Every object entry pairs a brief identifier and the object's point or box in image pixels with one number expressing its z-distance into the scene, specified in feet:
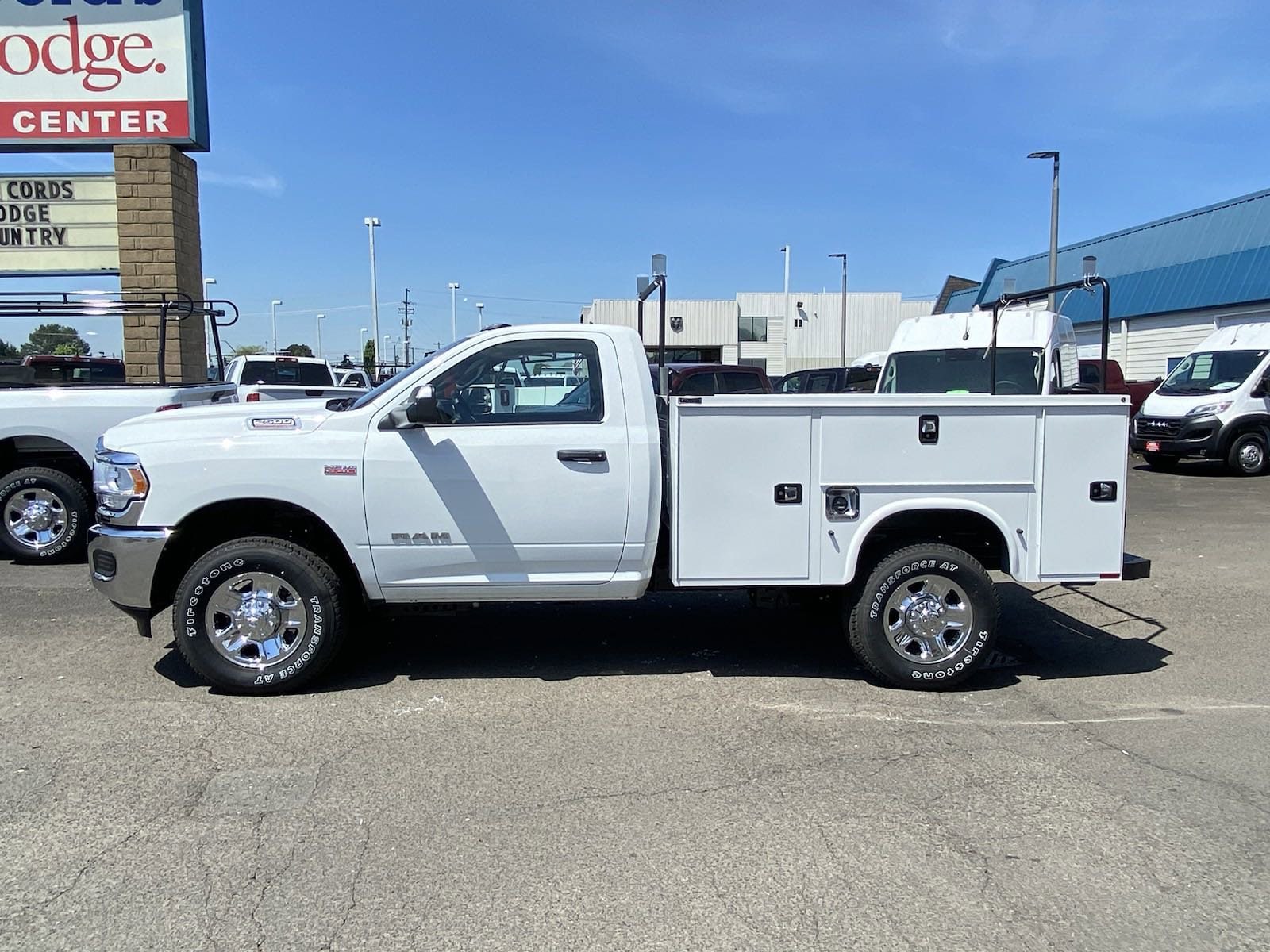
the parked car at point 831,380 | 68.18
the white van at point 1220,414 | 54.24
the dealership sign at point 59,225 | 41.83
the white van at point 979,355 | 37.60
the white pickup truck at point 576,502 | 17.12
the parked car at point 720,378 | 55.52
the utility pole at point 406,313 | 257.34
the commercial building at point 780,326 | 198.90
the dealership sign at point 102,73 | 40.91
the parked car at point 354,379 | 62.54
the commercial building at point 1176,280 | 89.35
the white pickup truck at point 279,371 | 55.11
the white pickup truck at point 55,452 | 27.71
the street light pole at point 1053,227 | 71.80
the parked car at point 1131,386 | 70.65
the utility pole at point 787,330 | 198.49
